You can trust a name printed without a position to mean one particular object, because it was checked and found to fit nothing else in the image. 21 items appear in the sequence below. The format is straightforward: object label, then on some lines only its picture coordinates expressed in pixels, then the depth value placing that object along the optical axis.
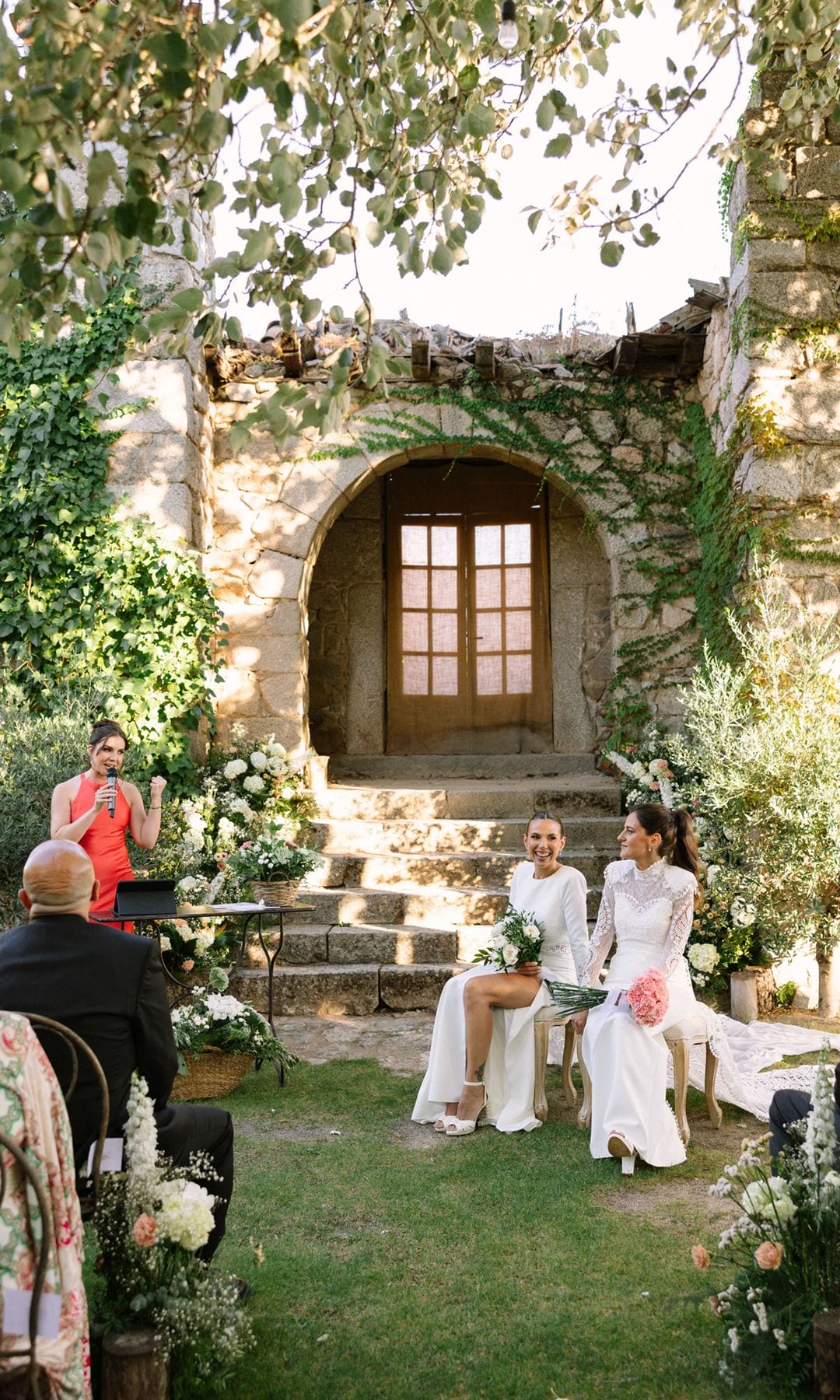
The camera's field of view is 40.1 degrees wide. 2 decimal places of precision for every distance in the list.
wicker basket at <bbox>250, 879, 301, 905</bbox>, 6.04
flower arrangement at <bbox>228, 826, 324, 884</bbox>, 6.12
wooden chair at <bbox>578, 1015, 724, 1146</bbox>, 4.30
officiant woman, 4.99
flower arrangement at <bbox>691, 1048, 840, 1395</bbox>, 2.37
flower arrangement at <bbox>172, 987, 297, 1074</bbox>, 4.70
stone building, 6.72
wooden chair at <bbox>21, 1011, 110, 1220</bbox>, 2.18
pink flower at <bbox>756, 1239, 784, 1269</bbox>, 2.30
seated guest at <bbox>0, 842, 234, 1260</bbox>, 2.52
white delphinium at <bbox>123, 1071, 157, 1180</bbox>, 2.46
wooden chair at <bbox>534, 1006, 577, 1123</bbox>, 4.62
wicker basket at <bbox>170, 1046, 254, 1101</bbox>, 4.82
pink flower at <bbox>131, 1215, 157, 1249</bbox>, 2.30
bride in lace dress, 4.04
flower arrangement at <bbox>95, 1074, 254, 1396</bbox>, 2.33
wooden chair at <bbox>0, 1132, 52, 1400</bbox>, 1.82
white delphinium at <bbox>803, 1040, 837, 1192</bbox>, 2.42
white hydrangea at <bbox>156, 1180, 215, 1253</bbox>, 2.40
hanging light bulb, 3.12
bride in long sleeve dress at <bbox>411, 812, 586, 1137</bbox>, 4.54
